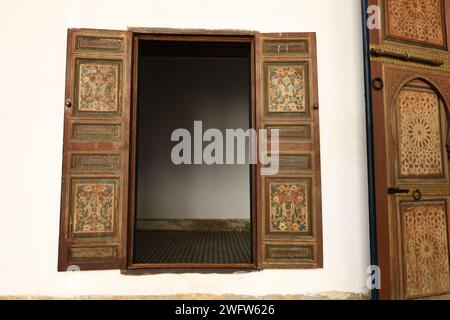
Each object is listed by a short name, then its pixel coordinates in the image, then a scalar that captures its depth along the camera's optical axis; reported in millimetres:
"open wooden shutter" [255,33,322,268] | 2305
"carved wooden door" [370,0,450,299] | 2189
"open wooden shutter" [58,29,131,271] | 2252
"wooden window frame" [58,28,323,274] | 2262
